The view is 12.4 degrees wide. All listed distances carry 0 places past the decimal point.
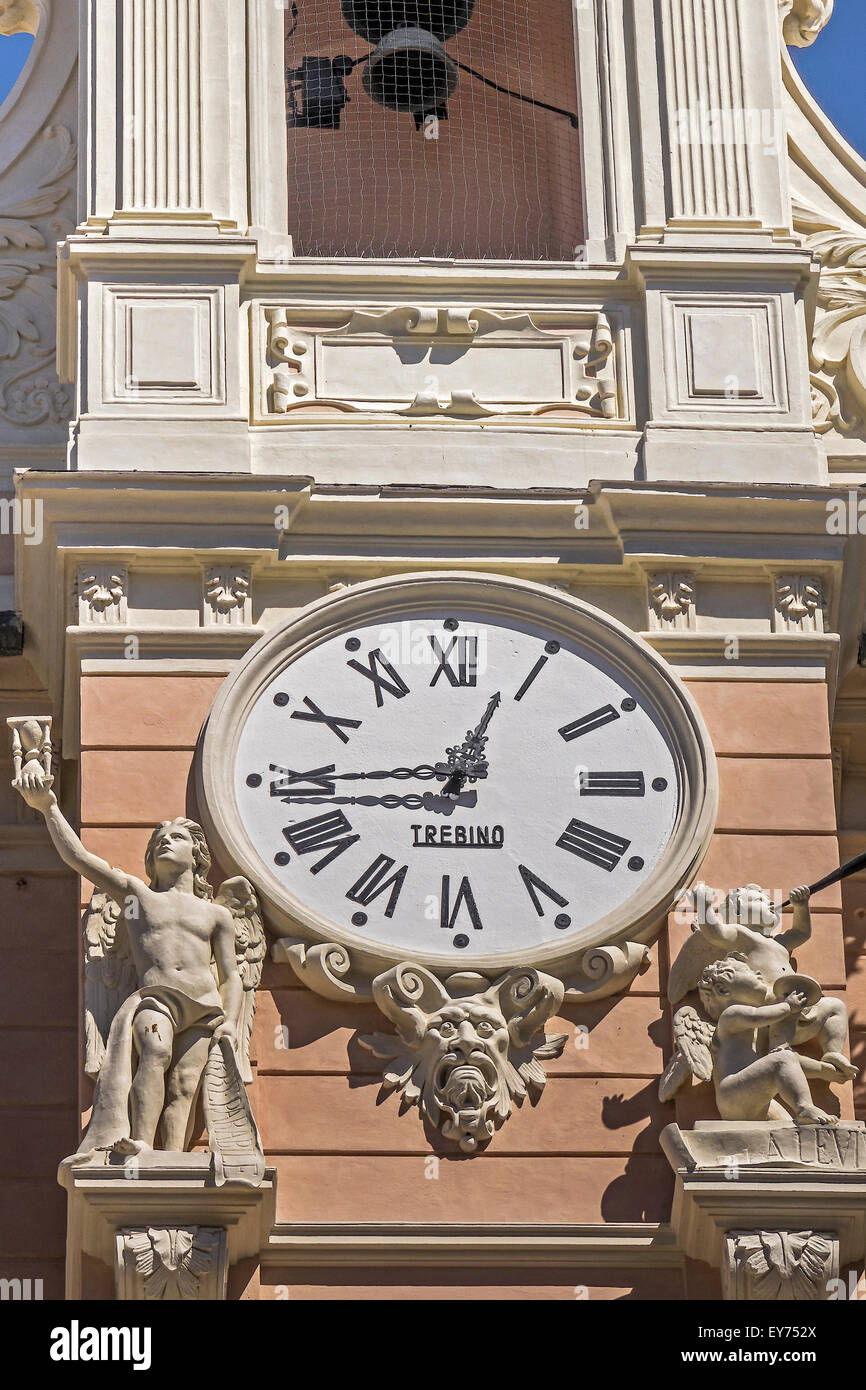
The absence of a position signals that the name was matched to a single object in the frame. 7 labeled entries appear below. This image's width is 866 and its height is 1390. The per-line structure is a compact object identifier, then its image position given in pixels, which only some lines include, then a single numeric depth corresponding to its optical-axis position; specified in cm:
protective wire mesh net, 1717
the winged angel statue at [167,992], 1397
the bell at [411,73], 1719
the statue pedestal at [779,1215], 1374
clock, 1467
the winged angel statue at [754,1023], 1415
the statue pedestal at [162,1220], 1362
